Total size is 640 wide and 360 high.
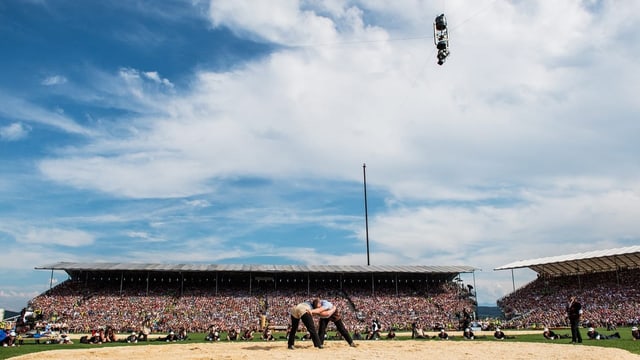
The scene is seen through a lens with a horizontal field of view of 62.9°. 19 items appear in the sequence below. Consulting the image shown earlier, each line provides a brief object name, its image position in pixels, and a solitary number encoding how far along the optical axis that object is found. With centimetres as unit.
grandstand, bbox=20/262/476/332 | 4672
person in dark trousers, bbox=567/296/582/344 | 1762
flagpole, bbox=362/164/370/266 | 6716
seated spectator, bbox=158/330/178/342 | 2692
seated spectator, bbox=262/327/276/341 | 2576
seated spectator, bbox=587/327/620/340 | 2181
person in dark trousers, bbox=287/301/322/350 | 1345
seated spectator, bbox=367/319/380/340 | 2597
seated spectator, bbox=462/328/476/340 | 2521
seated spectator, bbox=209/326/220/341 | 2677
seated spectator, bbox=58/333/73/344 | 2492
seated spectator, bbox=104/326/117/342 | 2623
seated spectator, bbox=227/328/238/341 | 2753
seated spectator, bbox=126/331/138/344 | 2594
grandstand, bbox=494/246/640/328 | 4378
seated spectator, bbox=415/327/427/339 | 2830
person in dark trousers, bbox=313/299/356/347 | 1388
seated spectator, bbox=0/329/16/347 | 2178
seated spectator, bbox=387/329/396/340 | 2629
